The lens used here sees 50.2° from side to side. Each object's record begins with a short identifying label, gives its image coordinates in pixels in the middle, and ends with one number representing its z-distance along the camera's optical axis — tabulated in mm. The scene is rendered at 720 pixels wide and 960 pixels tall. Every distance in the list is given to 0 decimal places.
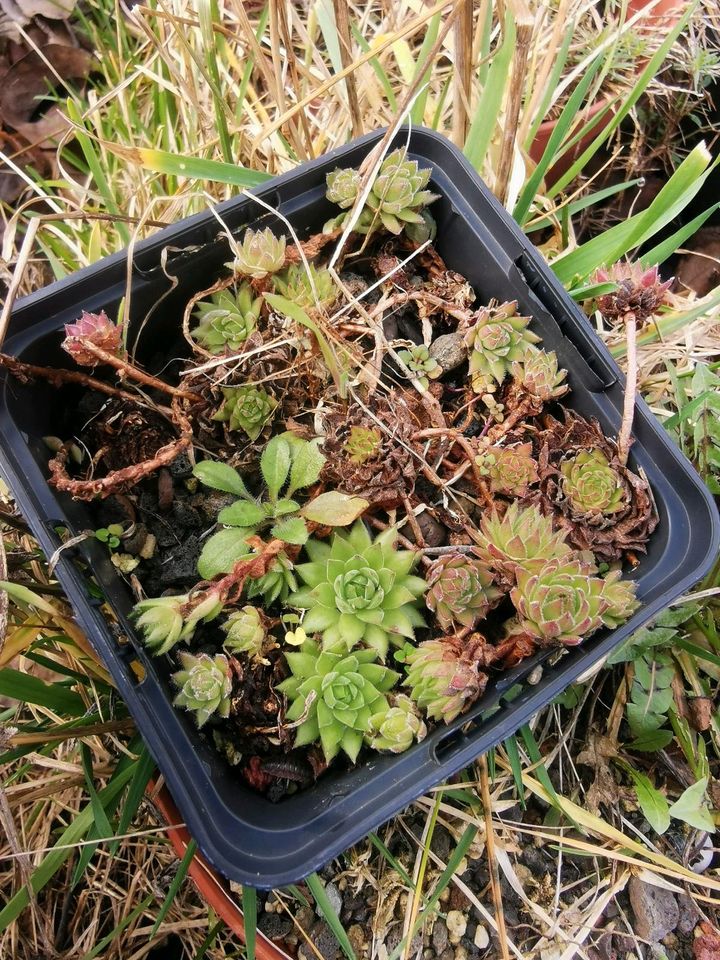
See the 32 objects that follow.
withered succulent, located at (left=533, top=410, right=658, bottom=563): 237
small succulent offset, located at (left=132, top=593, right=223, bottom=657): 220
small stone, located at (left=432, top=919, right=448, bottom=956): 268
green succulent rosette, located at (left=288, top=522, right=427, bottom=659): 227
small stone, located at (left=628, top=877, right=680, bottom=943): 274
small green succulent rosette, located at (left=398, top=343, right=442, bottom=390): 260
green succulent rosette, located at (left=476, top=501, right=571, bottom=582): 227
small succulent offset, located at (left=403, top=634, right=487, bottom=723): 219
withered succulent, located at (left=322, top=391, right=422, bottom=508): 243
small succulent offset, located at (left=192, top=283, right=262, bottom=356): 252
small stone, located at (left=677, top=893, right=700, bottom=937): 277
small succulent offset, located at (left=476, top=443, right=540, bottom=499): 243
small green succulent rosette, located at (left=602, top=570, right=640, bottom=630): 215
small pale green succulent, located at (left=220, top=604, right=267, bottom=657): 229
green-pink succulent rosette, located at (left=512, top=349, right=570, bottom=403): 248
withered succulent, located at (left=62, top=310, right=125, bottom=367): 222
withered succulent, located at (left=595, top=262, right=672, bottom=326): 240
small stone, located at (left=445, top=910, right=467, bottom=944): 269
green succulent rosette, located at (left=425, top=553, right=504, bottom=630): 225
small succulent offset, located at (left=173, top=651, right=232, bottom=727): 217
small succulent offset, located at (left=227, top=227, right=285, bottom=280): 241
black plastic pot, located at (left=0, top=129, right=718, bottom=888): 207
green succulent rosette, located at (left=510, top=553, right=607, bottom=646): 209
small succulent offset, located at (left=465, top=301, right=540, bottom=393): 251
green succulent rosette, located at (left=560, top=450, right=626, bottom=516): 236
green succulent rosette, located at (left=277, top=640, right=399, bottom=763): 222
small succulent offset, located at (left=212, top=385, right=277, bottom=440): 252
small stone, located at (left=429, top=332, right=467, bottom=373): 263
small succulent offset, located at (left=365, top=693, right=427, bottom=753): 218
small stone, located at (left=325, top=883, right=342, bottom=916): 270
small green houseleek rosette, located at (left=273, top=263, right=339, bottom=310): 254
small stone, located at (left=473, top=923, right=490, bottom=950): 269
